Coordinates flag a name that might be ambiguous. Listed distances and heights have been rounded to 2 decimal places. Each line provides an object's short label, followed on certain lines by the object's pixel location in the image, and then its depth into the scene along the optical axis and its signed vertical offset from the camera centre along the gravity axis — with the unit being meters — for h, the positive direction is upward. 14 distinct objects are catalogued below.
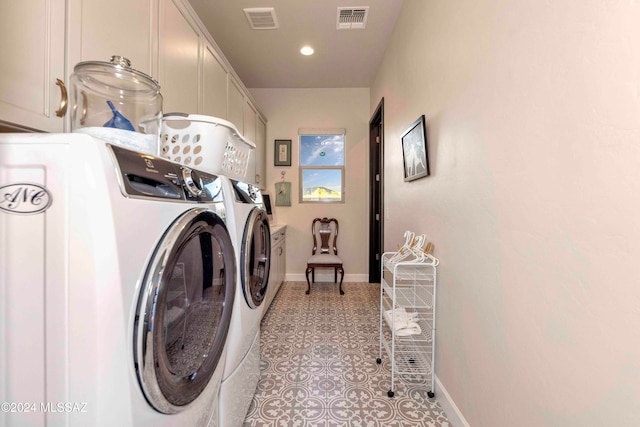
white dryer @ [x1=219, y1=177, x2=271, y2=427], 1.07 -0.38
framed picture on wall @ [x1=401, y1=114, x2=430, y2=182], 1.73 +0.48
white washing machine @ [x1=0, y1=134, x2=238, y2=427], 0.50 -0.13
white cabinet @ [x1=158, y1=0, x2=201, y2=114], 1.48 +0.97
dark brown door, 3.80 +0.26
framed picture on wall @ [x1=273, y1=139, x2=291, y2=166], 3.91 +0.95
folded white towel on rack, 1.62 -0.66
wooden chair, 3.78 -0.31
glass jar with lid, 0.88 +0.48
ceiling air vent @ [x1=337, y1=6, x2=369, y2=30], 2.28 +1.79
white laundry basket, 1.22 +0.36
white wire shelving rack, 1.59 -0.67
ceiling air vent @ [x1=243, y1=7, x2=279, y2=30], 2.28 +1.79
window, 3.97 +0.74
